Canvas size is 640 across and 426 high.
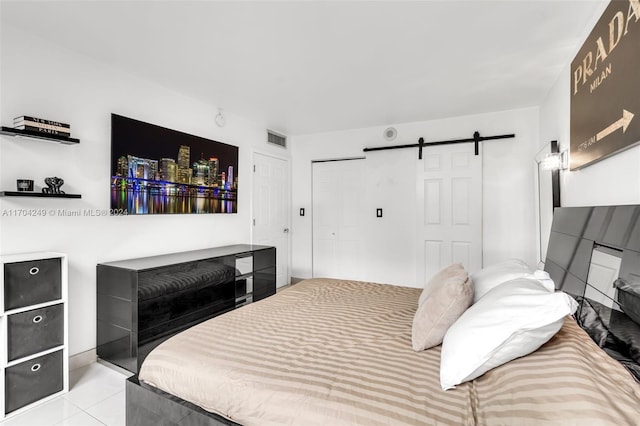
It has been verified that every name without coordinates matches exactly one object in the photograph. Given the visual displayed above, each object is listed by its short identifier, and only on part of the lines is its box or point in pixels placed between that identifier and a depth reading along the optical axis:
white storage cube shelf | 1.94
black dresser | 2.40
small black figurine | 2.30
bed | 0.90
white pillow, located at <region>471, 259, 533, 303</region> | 1.62
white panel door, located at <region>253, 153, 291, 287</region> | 4.52
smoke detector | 4.58
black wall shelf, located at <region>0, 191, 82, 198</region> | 2.07
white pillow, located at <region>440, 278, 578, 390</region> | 1.06
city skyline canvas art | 2.84
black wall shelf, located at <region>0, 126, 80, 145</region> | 2.09
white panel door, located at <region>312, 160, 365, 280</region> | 4.86
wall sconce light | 2.70
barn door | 4.12
